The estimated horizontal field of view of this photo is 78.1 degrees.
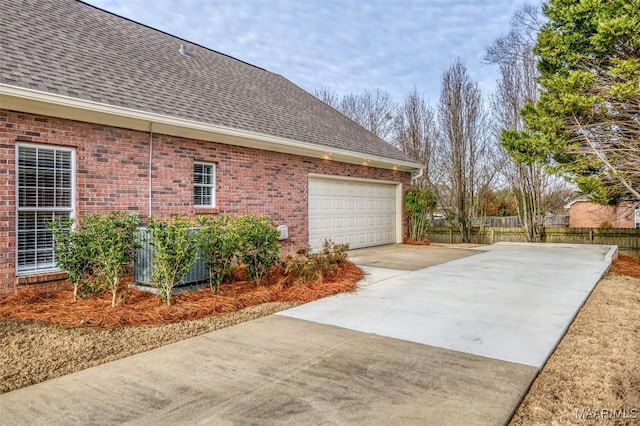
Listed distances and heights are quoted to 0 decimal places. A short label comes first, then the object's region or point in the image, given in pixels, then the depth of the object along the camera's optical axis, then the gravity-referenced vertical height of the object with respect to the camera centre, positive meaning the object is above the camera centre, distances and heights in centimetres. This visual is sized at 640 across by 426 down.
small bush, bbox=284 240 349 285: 691 -87
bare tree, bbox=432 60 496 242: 1589 +304
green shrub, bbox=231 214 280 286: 650 -48
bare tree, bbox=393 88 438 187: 1878 +420
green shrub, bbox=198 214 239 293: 606 -45
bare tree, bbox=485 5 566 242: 1434 +416
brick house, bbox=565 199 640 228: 2072 -6
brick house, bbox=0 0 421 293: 606 +158
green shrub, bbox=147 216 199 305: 535 -52
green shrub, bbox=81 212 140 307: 539 -38
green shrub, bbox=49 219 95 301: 558 -51
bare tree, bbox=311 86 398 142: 2639 +770
